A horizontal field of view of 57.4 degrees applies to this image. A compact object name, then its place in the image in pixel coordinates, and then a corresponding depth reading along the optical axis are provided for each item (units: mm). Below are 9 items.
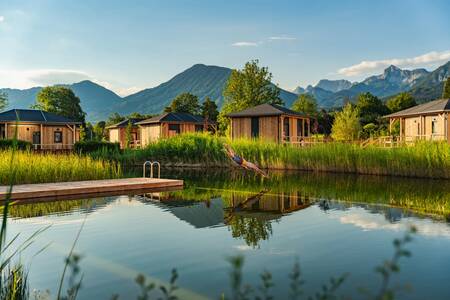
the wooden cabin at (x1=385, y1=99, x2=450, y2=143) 23484
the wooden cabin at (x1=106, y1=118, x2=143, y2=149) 41875
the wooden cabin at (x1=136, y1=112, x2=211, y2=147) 34875
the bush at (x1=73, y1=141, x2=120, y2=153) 25297
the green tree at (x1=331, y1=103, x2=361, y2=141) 28516
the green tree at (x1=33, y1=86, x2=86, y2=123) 49250
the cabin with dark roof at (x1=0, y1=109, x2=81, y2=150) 28562
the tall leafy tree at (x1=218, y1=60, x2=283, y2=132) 42219
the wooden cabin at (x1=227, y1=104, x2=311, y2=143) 26469
